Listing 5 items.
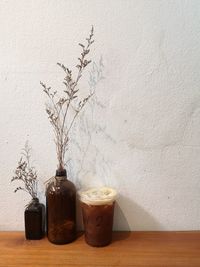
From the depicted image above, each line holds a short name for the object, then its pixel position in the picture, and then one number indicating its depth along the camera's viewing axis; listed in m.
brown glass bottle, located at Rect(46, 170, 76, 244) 0.89
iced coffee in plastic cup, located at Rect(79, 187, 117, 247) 0.88
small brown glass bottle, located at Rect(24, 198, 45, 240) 0.92
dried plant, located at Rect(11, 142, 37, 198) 0.96
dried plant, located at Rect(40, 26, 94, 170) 0.93
